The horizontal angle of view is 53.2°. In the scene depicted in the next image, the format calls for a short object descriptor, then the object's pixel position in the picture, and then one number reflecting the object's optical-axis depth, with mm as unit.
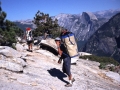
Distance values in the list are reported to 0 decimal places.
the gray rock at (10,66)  6622
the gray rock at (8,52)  8121
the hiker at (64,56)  5931
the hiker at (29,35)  11281
